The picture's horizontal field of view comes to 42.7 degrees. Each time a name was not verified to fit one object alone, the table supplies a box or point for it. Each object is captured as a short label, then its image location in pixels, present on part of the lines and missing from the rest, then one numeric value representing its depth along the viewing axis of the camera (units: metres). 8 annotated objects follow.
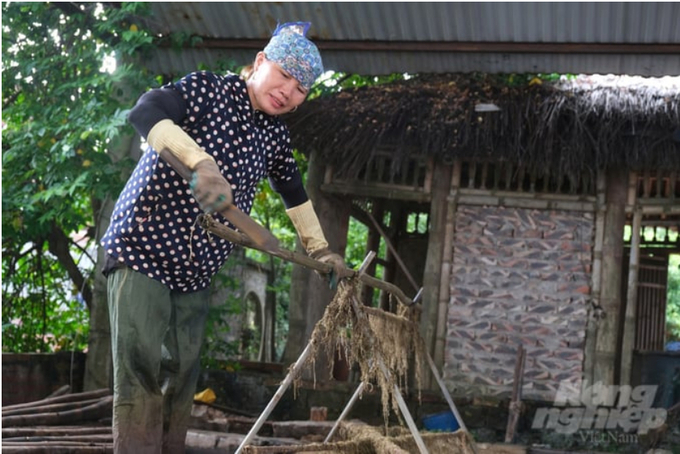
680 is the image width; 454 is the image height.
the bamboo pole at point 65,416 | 4.76
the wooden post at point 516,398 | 6.89
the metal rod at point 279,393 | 3.16
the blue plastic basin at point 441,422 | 7.27
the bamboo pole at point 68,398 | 5.27
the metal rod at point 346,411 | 3.84
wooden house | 7.88
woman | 2.87
